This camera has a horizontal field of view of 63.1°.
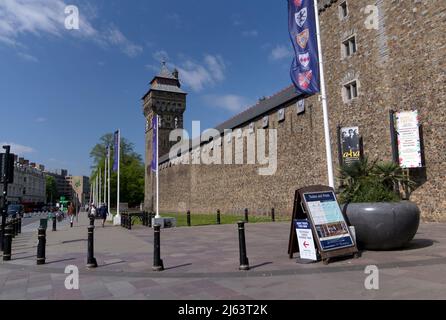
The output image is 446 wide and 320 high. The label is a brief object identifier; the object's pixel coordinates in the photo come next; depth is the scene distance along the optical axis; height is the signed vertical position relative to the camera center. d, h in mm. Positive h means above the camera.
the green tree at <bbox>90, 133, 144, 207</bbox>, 69125 +5757
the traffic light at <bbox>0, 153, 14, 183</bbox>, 11430 +1206
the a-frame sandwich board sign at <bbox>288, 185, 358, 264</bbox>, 7295 -501
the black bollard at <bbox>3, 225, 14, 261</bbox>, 9492 -1008
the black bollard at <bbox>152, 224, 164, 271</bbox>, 7329 -1056
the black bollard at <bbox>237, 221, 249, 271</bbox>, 7015 -1053
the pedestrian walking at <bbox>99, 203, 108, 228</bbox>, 23328 -543
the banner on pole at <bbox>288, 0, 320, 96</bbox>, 10188 +4195
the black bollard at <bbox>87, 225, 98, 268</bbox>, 7941 -1087
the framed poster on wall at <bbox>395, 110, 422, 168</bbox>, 16328 +2525
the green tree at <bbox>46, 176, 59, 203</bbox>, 143625 +6080
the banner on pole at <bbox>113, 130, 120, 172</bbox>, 26578 +4261
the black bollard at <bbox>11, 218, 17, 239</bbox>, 16458 -888
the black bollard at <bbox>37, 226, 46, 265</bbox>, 8593 -996
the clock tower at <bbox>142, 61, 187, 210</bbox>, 65750 +16797
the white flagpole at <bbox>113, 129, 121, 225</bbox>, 24344 -1129
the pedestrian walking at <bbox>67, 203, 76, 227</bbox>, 25578 -464
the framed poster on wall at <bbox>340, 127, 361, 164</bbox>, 20141 +2946
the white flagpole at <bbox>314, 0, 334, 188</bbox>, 9047 +2399
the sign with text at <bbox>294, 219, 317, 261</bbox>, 7396 -867
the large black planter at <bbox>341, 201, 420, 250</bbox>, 7836 -588
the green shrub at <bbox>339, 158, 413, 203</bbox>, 8344 +354
